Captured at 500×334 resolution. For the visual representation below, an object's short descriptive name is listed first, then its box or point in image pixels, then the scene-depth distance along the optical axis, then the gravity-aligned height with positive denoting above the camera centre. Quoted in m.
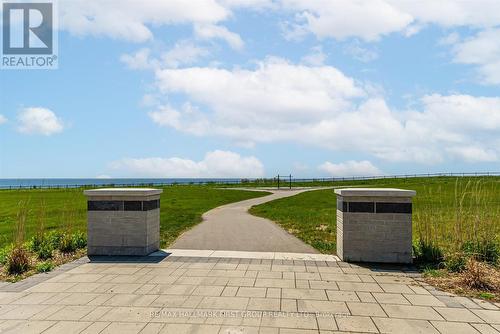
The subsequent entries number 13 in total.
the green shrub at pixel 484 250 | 7.13 -1.47
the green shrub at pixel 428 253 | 7.68 -1.66
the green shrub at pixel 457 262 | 6.82 -1.63
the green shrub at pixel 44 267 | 6.96 -1.76
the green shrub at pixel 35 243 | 8.35 -1.58
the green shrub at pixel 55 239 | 8.61 -1.52
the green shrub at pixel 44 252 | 7.90 -1.67
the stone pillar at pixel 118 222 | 8.30 -1.08
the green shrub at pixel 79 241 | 8.85 -1.61
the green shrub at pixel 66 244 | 8.53 -1.63
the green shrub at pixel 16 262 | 6.90 -1.65
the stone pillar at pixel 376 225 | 7.66 -1.07
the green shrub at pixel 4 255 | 7.23 -1.69
